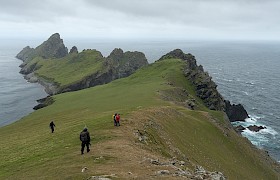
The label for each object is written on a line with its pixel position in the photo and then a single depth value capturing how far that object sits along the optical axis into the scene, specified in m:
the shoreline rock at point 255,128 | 121.31
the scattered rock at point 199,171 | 31.15
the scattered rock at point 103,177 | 24.83
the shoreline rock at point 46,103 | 128.88
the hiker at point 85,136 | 33.76
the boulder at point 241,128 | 121.50
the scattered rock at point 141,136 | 43.22
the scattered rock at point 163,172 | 27.62
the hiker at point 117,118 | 47.66
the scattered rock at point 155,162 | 32.31
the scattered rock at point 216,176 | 29.47
